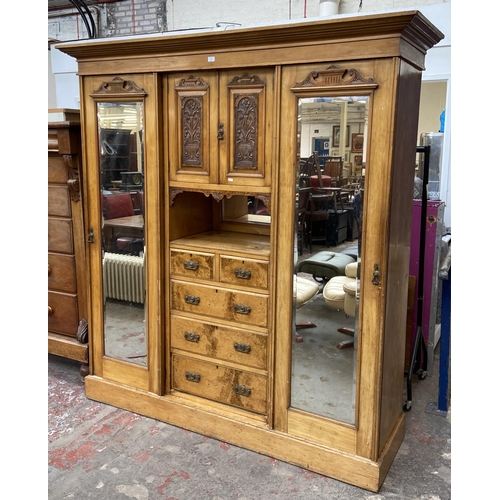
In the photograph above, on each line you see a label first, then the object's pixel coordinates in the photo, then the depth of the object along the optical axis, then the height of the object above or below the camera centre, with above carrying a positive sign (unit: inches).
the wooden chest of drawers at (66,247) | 125.0 -22.8
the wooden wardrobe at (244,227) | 89.4 -14.2
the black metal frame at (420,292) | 120.3 -31.9
